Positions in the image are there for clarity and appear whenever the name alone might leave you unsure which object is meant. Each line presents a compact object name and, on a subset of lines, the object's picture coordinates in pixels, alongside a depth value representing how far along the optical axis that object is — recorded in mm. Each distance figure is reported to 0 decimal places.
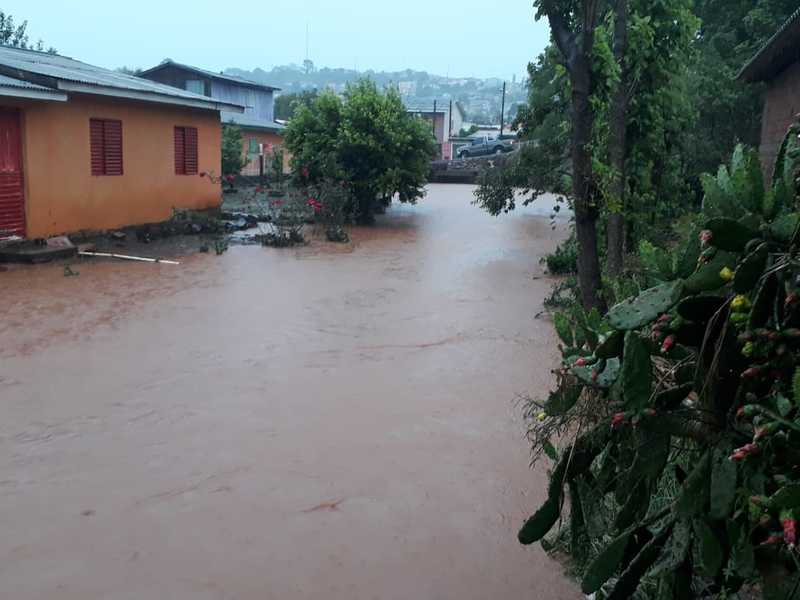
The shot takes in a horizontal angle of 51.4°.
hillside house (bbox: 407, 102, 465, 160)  55156
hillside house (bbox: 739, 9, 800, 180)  9766
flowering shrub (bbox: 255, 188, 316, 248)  16641
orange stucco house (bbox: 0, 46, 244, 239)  13383
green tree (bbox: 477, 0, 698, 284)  7137
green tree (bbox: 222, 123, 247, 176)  26812
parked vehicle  46288
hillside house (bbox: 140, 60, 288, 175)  31969
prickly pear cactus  2436
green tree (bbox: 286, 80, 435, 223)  19797
